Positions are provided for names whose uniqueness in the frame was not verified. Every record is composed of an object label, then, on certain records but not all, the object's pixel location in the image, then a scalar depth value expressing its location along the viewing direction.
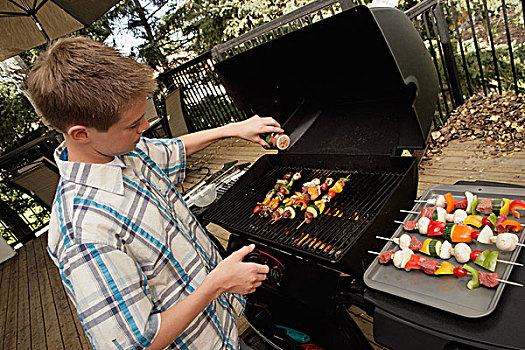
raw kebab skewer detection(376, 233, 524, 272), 0.93
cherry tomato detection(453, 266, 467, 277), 0.95
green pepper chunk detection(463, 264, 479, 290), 0.90
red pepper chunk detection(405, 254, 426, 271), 1.03
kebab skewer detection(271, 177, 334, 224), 1.55
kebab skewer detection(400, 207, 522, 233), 1.01
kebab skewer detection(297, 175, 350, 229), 1.48
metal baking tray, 0.85
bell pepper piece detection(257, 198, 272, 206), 1.68
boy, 0.86
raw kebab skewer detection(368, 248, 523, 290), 0.88
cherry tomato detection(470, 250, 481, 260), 0.99
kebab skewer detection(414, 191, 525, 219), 1.06
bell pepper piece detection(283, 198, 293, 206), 1.59
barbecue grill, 1.28
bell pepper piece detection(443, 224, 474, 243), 1.07
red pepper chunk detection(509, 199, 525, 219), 1.04
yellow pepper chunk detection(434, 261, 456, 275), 0.97
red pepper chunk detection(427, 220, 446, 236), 1.13
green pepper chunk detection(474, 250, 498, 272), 0.92
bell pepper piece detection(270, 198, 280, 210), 1.63
